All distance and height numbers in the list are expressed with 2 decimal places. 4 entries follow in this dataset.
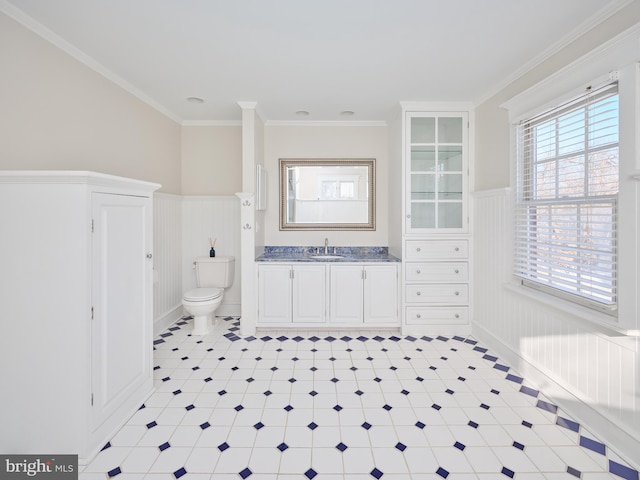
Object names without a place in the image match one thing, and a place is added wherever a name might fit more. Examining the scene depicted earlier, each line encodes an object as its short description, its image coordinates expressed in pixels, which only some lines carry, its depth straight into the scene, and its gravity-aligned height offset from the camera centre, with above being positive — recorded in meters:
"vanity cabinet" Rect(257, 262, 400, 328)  3.42 -0.66
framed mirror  3.98 +0.53
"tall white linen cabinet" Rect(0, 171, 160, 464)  1.57 -0.39
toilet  3.25 -0.62
